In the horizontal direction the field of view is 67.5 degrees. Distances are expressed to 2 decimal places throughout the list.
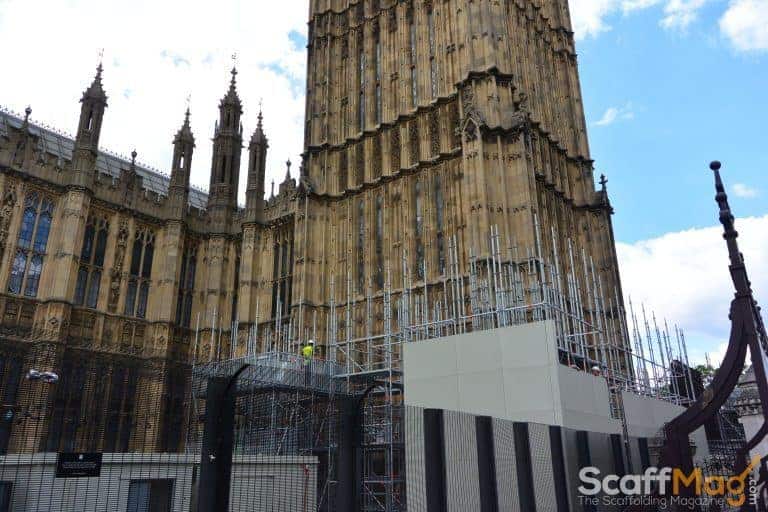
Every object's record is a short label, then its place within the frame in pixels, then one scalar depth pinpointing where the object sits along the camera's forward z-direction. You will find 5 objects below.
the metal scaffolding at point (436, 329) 18.45
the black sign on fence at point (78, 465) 10.06
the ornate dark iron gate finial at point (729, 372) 8.11
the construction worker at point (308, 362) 17.73
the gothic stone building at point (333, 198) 25.94
